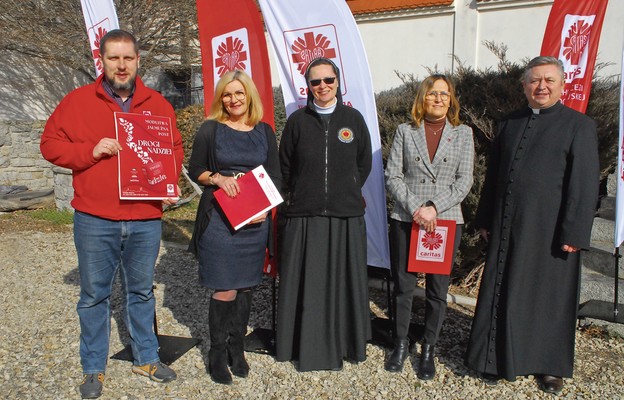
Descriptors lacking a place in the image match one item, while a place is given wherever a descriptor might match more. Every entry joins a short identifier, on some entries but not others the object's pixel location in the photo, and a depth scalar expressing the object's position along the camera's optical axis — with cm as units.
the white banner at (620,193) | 410
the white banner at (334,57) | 429
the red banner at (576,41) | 472
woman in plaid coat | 376
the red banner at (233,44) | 453
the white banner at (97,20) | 430
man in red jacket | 327
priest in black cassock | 341
